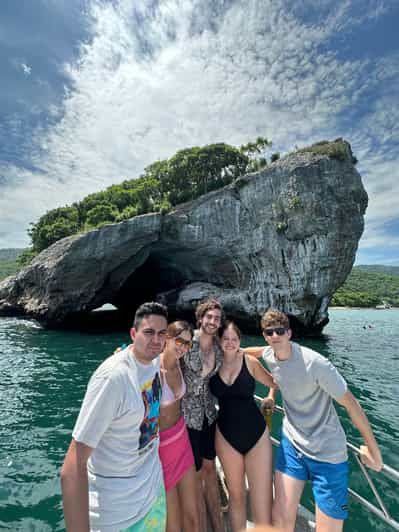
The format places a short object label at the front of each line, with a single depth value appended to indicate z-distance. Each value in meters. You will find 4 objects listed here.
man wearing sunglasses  2.21
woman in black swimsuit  2.42
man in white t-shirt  1.42
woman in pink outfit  2.16
